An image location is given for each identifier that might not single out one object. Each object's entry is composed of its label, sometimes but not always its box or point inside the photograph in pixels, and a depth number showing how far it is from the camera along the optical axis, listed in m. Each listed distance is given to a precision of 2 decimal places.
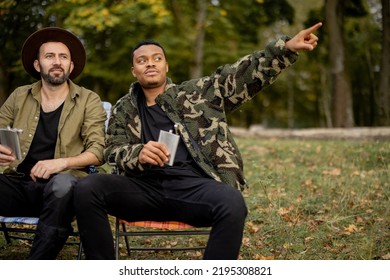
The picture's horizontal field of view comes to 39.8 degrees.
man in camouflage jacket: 3.31
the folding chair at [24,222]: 3.67
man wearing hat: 3.49
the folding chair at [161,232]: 3.54
